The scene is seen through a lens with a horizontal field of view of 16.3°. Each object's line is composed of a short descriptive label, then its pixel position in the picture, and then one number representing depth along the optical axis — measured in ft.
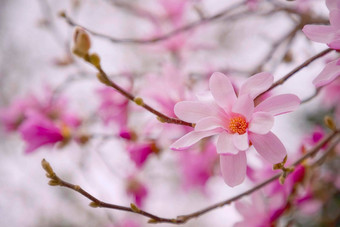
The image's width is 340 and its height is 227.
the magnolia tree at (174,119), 2.95
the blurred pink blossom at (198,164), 4.50
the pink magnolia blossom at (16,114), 5.47
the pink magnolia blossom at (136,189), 5.02
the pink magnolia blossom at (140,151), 3.78
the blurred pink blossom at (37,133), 3.72
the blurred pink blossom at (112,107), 4.16
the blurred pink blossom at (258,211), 3.43
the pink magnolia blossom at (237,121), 2.91
